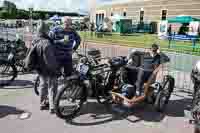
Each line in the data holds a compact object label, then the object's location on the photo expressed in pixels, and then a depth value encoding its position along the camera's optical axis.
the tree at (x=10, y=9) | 73.25
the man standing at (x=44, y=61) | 4.78
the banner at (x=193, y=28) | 24.45
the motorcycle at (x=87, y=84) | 4.78
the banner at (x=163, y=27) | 28.41
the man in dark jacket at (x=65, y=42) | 5.71
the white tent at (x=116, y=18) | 37.75
